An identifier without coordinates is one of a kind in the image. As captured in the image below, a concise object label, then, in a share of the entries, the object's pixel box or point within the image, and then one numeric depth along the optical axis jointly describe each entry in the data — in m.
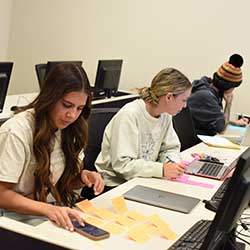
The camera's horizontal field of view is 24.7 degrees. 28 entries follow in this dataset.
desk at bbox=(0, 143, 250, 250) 2.01
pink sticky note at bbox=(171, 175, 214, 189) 2.96
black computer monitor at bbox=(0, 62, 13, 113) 3.69
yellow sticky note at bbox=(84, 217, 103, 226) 2.21
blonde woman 2.93
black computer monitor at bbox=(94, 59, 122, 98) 5.46
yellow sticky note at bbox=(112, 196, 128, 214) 2.37
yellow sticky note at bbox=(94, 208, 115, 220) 2.28
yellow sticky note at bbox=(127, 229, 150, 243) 2.11
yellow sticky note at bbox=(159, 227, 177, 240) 2.17
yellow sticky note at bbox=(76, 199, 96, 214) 2.31
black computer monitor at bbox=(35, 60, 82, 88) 5.18
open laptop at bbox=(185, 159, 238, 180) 3.15
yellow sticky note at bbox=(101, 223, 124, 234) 2.15
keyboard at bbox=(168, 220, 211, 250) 2.06
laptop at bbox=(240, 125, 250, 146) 4.24
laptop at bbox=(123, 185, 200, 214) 2.52
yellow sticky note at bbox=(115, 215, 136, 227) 2.25
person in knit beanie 4.57
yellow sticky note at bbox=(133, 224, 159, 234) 2.20
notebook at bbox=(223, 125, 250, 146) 4.26
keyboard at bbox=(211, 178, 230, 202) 2.65
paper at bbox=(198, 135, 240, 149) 4.11
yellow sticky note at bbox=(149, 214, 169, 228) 2.27
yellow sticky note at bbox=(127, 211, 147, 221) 2.32
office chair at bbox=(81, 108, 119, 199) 3.13
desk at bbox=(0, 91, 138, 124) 4.19
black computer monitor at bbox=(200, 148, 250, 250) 1.63
